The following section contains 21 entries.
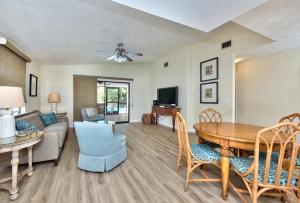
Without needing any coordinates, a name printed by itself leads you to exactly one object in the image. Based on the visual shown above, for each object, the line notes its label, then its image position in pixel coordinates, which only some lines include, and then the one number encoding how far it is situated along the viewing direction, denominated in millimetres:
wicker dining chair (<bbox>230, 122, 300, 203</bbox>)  1389
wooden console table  5656
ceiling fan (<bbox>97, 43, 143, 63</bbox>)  4008
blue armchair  2383
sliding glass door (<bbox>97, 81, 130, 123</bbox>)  7672
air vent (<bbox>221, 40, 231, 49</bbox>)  4177
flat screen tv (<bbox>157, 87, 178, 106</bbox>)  5875
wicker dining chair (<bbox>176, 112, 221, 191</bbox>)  1990
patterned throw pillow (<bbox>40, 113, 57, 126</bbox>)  4246
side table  1842
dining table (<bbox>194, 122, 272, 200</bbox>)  1718
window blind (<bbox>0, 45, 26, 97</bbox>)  3113
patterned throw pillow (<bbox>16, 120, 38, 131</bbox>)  2577
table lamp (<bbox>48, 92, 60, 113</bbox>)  5590
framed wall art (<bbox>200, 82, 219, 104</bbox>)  4570
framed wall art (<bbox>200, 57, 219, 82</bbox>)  4555
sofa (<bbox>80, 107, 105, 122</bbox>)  5695
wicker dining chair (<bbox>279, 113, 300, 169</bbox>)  1784
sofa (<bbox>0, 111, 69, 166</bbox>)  2611
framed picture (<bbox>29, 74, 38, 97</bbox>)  4666
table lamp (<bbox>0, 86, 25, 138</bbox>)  1925
